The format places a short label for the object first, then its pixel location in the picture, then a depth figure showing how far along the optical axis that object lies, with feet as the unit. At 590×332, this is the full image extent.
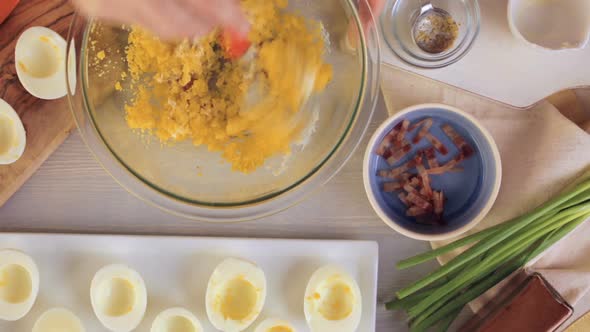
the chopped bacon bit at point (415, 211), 3.49
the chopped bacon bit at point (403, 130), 3.46
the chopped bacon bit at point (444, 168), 3.49
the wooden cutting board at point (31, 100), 3.60
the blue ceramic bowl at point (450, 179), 3.32
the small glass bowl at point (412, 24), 3.42
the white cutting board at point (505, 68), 3.42
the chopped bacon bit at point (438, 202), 3.47
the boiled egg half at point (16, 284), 3.51
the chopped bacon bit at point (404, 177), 3.51
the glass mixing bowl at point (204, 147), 2.99
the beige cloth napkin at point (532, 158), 3.36
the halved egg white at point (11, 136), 3.49
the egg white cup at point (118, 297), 3.48
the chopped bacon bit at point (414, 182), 3.48
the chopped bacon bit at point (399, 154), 3.51
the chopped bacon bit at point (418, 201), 3.47
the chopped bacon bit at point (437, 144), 3.51
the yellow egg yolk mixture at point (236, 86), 2.86
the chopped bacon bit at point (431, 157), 3.50
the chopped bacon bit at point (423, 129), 3.48
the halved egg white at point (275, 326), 3.48
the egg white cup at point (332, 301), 3.41
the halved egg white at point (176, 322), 3.51
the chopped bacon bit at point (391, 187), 3.51
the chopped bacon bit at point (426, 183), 3.46
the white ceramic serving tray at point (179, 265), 3.60
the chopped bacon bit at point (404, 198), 3.50
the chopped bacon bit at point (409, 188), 3.49
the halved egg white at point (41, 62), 3.49
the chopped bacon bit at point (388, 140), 3.48
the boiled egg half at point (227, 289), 3.47
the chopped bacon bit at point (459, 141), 3.48
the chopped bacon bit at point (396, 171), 3.51
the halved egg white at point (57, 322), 3.55
